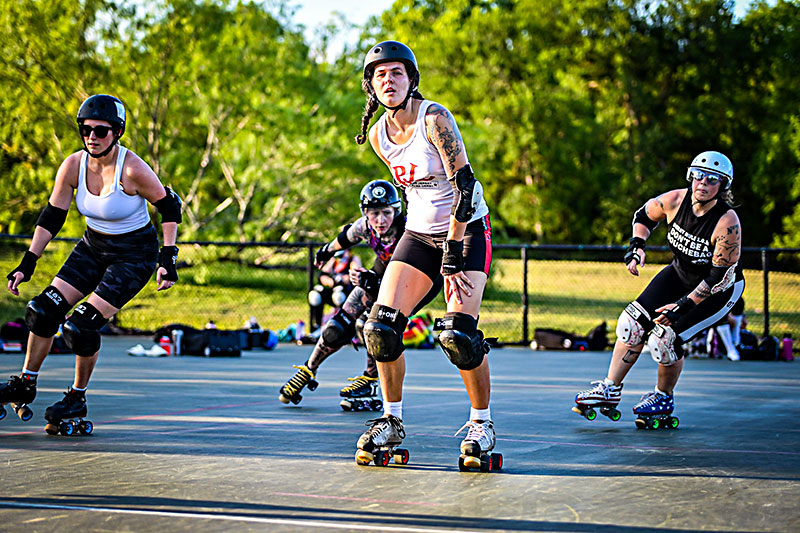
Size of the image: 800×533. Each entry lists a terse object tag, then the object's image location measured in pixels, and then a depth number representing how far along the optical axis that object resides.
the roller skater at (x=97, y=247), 10.70
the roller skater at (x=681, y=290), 11.82
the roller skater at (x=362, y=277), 13.24
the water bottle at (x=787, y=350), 24.87
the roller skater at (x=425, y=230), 8.87
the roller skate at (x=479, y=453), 8.58
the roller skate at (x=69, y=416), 10.48
